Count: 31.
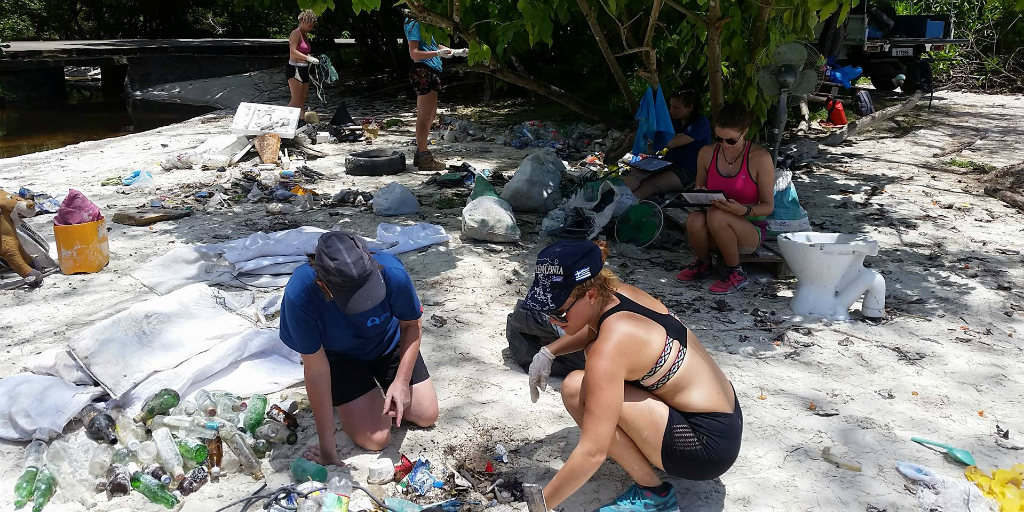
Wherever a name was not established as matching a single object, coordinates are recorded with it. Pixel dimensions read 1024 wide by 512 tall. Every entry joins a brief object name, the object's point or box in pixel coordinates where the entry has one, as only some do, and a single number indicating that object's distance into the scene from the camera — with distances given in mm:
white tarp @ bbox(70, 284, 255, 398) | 3340
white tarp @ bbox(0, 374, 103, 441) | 3053
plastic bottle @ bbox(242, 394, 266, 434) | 3132
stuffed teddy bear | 4602
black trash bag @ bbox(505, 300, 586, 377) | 3523
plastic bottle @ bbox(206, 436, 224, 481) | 2914
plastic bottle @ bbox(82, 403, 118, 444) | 3043
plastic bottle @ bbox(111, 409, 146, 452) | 3045
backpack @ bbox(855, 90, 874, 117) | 9719
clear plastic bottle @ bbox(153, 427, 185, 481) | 2861
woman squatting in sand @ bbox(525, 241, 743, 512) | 2350
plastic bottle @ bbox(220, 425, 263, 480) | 2891
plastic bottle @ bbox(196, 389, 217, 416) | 3199
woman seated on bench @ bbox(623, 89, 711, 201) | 5621
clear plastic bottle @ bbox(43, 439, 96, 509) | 2768
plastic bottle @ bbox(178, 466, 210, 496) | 2793
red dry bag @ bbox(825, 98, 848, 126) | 9500
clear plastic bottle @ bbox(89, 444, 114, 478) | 2869
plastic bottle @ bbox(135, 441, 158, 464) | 2912
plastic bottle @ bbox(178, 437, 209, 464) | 2916
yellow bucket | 4797
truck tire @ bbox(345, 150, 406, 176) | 7281
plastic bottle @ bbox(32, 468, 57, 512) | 2703
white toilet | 4016
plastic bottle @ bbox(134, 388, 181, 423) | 3186
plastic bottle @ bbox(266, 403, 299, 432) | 3180
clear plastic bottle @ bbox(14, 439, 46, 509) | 2730
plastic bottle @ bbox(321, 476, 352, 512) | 2598
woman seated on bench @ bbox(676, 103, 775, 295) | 4484
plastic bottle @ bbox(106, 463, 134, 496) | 2783
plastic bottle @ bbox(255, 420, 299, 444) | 3072
